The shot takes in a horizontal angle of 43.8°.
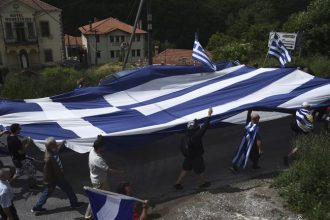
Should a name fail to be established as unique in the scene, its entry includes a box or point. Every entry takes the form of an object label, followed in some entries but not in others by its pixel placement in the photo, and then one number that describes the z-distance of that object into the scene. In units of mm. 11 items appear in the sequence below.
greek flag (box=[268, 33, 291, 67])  13055
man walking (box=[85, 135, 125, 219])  7328
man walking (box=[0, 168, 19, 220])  6559
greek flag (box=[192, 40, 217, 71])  12305
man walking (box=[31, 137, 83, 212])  7418
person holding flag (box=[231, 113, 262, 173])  9172
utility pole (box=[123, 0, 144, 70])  17844
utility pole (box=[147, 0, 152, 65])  17078
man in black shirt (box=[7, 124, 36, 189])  8375
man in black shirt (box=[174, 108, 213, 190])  8477
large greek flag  8805
